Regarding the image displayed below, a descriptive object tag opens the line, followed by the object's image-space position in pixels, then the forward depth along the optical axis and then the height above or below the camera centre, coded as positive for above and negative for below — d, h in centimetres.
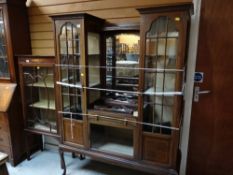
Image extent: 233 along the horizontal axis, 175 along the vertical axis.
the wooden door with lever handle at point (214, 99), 182 -44
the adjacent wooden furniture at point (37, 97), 247 -60
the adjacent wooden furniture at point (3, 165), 157 -93
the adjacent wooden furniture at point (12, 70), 239 -20
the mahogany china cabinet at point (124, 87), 165 -34
